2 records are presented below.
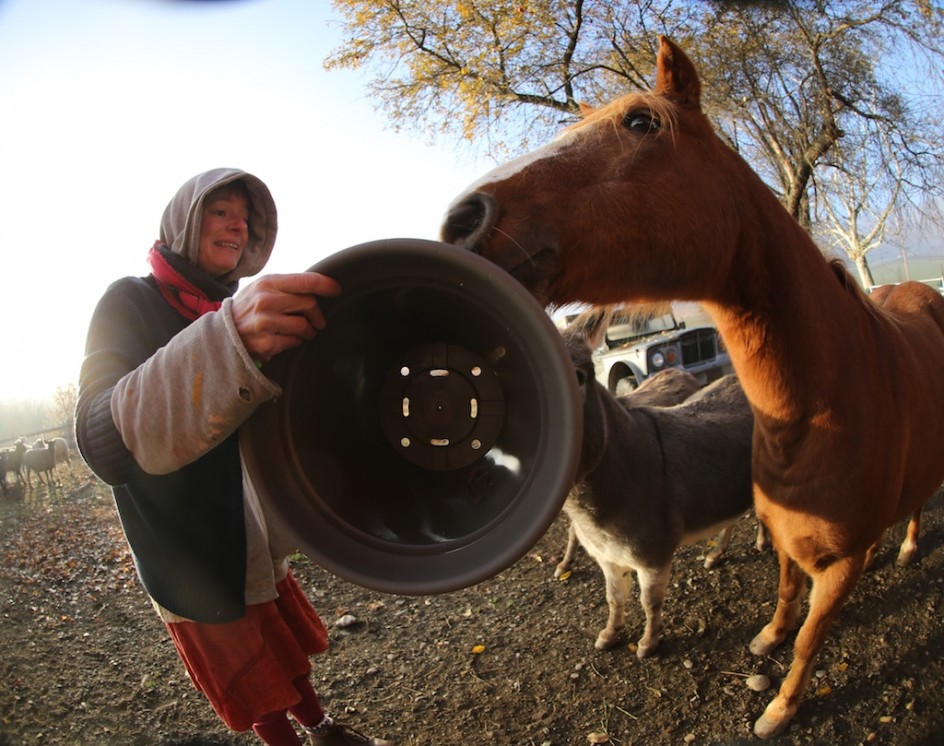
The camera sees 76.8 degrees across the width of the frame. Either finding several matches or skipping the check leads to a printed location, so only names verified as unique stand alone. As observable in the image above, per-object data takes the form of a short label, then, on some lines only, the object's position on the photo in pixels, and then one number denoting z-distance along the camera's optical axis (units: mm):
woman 1362
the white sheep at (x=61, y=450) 11258
